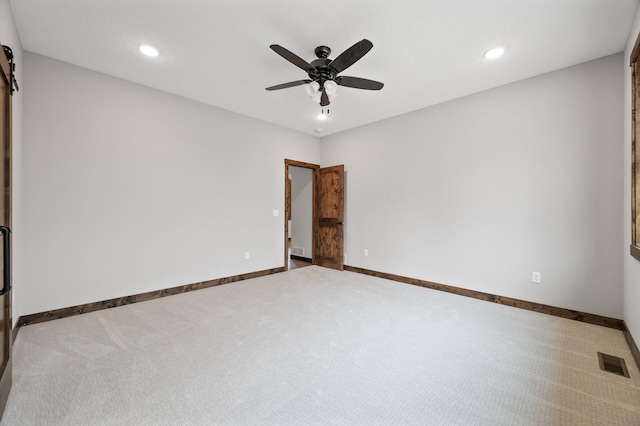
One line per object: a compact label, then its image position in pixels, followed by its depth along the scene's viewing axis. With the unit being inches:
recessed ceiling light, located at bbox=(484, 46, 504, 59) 103.8
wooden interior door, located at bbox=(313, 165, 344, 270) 207.9
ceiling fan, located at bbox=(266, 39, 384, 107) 86.7
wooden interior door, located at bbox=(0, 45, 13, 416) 60.6
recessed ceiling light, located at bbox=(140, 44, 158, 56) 104.7
